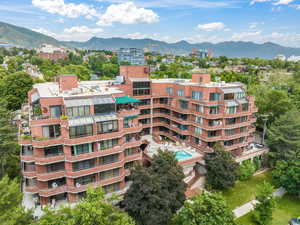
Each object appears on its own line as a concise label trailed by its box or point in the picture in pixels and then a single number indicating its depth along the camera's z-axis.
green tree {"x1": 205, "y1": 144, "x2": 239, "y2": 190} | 36.94
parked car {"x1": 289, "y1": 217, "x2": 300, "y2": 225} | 31.28
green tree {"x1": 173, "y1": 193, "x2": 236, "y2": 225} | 22.59
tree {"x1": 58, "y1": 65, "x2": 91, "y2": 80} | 98.99
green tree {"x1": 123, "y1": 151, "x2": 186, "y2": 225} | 25.70
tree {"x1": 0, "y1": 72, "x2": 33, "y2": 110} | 62.69
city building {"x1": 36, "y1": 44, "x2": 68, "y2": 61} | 174.12
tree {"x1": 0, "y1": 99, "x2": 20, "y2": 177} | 35.00
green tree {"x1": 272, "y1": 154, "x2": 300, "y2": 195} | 36.53
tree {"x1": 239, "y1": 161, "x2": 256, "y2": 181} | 43.25
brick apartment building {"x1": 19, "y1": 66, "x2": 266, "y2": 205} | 28.78
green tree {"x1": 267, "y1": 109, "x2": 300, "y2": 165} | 44.50
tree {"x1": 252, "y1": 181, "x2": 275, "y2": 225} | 30.66
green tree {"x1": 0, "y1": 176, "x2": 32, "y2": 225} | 19.70
